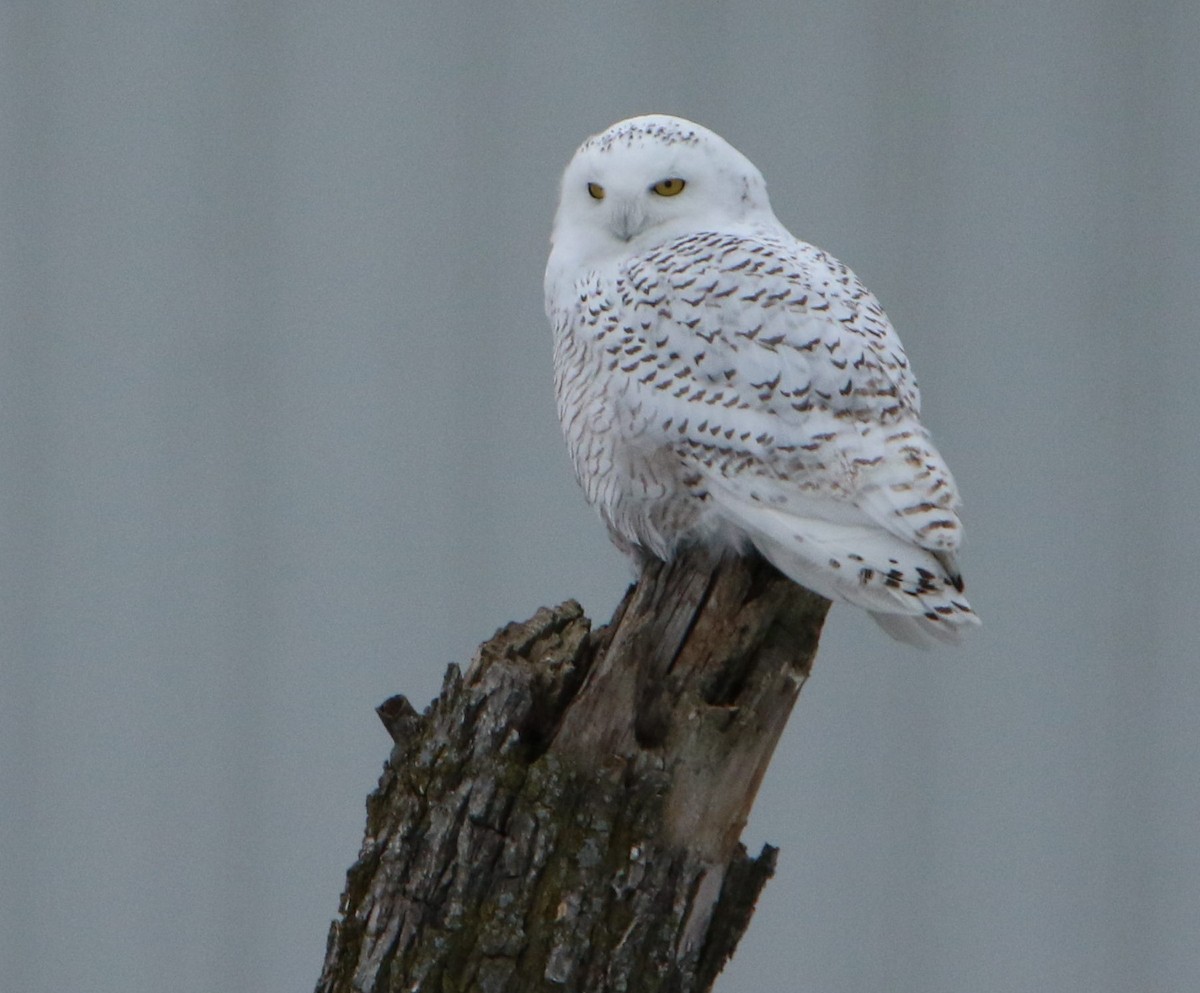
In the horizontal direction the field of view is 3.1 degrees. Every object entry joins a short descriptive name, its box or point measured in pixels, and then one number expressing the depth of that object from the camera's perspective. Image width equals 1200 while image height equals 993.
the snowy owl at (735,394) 17.93
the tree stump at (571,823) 17.88
